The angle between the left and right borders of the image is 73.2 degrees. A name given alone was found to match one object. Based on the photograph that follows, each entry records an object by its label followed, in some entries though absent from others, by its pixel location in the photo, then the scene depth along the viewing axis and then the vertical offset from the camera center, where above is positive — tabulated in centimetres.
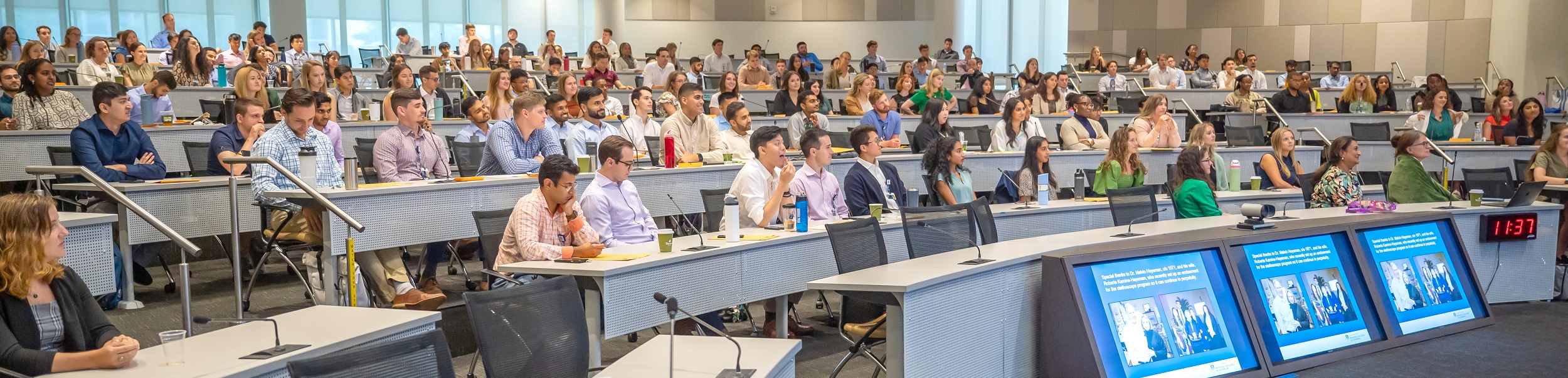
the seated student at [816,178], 591 -26
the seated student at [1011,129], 918 +1
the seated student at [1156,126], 938 +3
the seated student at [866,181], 608 -29
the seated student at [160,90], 830 +35
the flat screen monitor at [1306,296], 449 -74
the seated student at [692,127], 806 +3
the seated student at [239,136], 590 -1
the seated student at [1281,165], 775 -27
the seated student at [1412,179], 690 -33
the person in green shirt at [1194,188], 612 -34
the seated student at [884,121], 969 +10
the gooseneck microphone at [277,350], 258 -54
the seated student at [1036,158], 695 -19
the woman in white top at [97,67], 968 +63
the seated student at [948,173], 657 -26
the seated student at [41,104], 710 +21
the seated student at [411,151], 595 -10
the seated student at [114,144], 571 -5
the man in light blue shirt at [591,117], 743 +11
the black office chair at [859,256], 421 -52
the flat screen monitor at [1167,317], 399 -73
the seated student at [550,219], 446 -37
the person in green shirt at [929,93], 1152 +42
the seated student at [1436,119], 1140 +10
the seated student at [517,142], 642 -6
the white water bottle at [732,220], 482 -41
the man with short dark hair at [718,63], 1714 +112
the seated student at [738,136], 785 -3
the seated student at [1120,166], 716 -24
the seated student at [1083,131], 961 -1
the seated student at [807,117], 931 +12
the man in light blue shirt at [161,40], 1548 +139
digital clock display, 632 -60
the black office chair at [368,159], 665 -17
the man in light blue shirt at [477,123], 729 +7
